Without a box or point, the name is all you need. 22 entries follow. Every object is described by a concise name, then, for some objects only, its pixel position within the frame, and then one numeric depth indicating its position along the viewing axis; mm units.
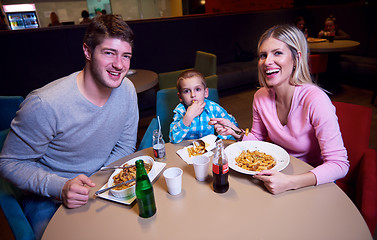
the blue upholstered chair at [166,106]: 2121
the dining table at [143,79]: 2914
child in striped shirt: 1908
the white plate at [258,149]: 1244
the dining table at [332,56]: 4293
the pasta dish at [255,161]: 1262
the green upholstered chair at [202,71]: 2423
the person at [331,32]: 4877
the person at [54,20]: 7237
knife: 1111
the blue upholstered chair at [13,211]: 1153
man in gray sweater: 1228
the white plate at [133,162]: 1111
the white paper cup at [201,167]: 1195
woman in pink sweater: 1256
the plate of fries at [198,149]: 1453
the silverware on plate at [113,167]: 1293
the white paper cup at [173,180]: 1103
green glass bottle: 1007
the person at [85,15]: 5804
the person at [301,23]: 5605
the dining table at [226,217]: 929
